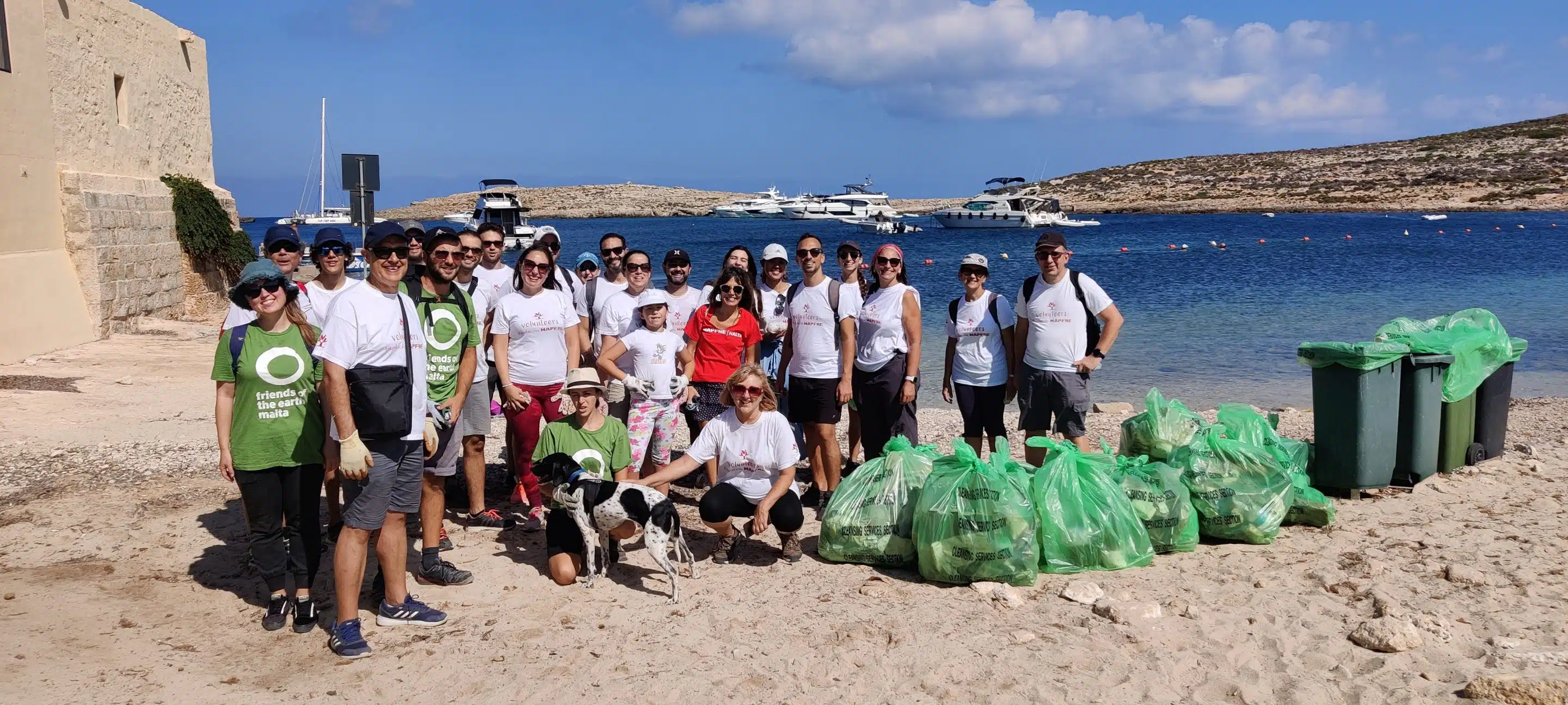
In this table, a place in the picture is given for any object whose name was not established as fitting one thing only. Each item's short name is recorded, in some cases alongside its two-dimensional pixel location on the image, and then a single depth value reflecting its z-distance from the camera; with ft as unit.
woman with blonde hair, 15.92
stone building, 31.35
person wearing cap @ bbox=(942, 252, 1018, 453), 18.65
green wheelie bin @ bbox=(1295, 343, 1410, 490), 18.37
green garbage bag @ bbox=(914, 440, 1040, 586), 14.46
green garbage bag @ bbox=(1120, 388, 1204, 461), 17.76
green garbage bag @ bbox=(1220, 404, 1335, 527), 17.01
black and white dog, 14.71
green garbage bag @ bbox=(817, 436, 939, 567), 15.65
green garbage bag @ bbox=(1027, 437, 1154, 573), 15.11
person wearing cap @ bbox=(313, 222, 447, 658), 11.73
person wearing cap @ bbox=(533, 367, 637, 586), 15.35
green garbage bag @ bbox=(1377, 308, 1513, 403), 19.60
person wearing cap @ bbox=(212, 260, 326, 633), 12.84
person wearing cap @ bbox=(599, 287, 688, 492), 18.19
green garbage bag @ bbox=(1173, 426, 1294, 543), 16.17
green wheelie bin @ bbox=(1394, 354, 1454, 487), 18.93
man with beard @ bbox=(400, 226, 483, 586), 14.55
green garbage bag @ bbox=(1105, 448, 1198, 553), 15.74
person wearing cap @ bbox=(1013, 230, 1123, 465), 17.95
